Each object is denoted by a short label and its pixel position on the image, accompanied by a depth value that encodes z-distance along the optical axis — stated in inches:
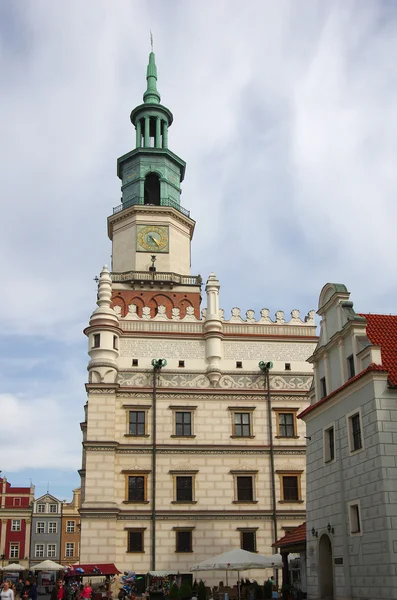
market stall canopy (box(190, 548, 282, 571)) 1109.1
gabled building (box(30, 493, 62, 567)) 3631.9
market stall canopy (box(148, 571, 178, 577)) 1427.2
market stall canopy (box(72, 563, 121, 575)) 1306.6
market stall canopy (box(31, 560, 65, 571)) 1554.4
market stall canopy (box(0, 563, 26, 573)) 2199.8
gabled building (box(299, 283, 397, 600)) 849.5
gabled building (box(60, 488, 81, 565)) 3678.2
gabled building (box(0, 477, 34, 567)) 3602.4
